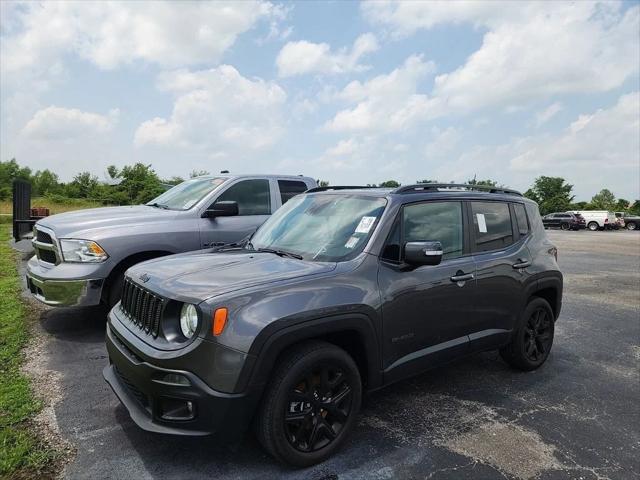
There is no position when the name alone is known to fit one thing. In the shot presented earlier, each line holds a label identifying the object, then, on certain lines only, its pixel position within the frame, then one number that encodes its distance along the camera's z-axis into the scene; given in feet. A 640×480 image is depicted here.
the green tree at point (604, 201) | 212.39
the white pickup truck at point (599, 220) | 145.89
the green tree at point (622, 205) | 206.14
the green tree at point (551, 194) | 224.53
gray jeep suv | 8.60
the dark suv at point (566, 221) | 147.49
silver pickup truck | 16.37
